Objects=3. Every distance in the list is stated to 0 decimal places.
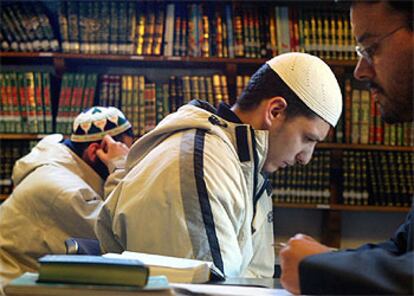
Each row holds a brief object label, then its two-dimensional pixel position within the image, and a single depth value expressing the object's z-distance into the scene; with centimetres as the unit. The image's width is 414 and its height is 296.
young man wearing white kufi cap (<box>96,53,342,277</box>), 119
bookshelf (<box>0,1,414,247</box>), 288
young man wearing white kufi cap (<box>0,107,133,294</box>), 203
